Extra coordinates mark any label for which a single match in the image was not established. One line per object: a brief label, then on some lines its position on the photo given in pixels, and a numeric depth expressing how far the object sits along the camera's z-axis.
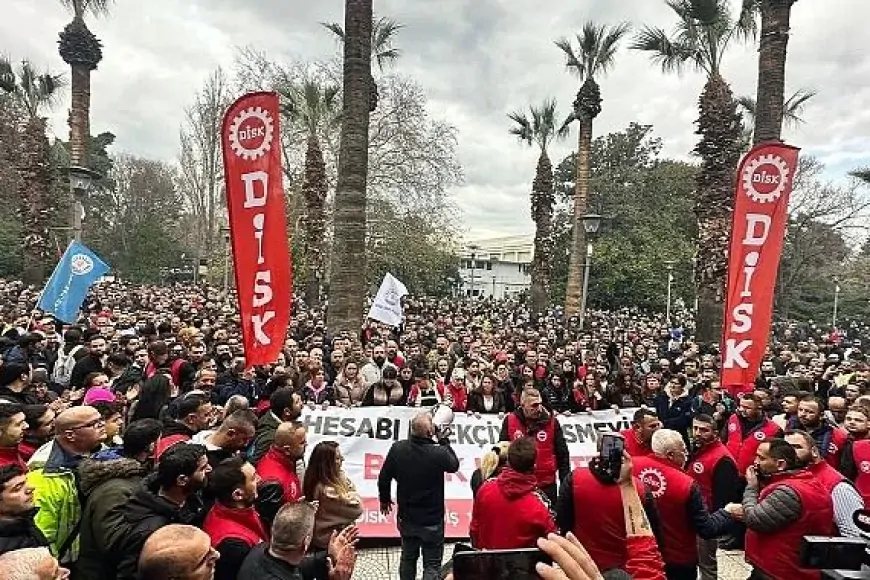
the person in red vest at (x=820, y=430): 5.66
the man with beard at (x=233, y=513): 2.86
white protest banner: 6.45
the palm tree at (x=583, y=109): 22.06
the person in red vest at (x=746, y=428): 5.87
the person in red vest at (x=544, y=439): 5.62
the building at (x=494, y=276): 71.50
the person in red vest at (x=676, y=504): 3.79
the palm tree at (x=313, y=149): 22.86
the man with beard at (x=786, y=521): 3.49
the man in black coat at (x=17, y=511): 2.75
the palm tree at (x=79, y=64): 16.25
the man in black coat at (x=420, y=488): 4.67
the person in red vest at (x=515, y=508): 3.50
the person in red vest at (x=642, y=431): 4.97
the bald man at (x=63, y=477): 3.21
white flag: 14.24
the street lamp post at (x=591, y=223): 16.92
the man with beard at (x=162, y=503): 2.84
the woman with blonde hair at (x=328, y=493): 3.62
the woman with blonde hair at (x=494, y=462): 4.53
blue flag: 10.73
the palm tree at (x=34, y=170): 24.06
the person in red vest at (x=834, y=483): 3.60
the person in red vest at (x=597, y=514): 3.46
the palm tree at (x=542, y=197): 28.62
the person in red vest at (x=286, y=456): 3.93
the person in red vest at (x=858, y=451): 5.04
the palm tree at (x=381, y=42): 22.38
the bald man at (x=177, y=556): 2.17
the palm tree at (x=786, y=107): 22.47
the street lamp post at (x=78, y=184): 12.18
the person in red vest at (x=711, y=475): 4.86
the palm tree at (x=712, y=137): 15.43
